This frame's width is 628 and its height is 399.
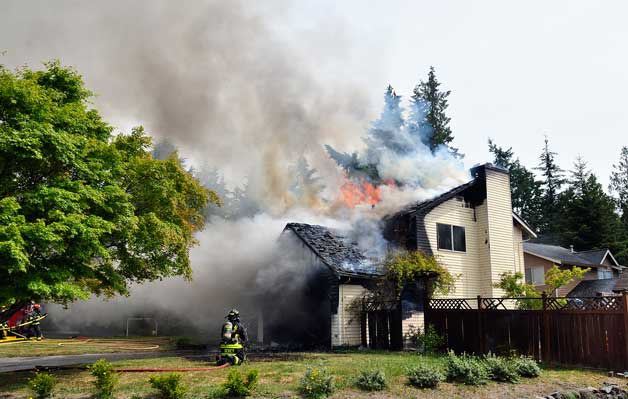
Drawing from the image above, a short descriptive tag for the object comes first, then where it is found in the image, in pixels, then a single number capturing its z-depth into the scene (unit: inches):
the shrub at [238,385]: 376.5
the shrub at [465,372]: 442.0
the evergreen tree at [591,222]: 1934.1
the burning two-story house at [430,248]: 773.9
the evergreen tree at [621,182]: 2672.2
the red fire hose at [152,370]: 490.0
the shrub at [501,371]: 458.6
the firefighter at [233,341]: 543.2
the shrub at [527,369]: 477.4
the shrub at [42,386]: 382.6
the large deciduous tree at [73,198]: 400.2
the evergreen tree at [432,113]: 2262.6
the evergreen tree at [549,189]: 2596.0
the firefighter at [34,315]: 901.4
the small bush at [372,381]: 410.9
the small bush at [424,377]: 426.6
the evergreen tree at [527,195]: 2647.6
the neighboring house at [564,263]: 1455.5
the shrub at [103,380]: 379.2
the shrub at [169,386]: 366.6
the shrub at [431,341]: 676.1
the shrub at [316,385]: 386.9
